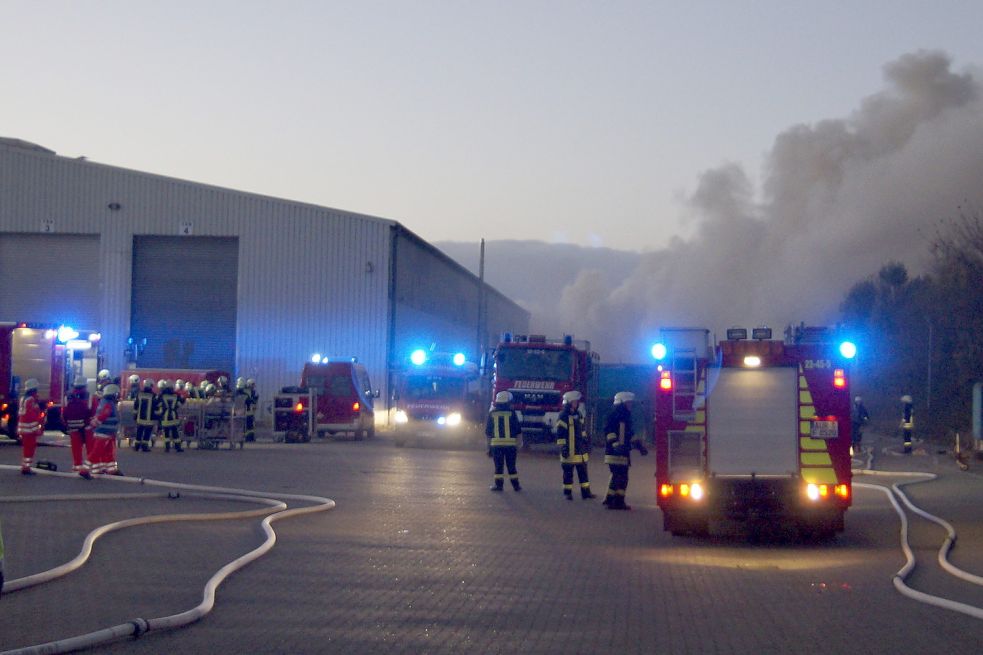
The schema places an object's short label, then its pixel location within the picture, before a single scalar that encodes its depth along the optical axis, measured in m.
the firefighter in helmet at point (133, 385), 31.63
